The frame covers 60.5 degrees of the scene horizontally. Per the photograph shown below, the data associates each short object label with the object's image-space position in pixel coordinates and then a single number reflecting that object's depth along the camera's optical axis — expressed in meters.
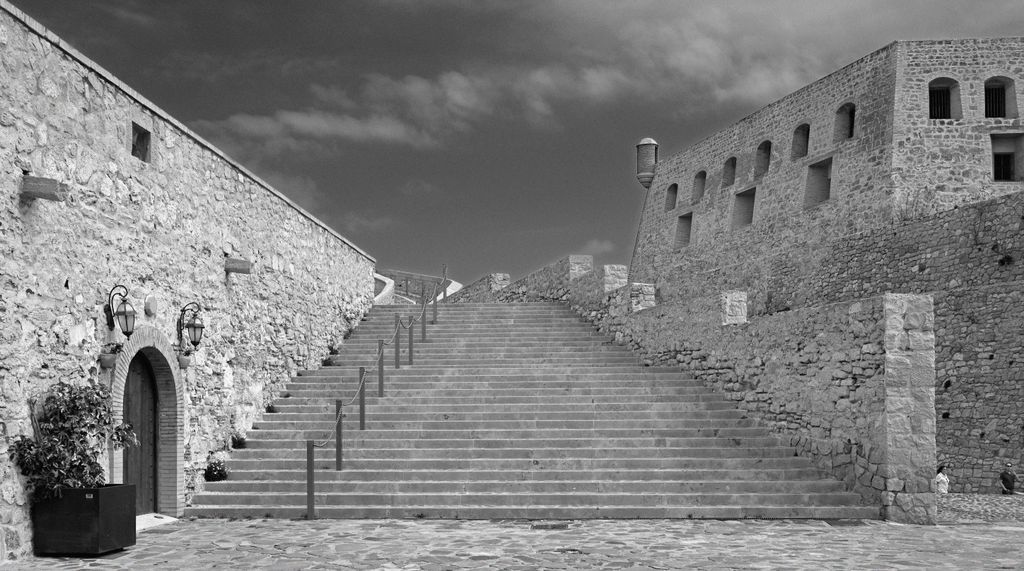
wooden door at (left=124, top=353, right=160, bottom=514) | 9.16
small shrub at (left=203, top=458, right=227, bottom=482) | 10.42
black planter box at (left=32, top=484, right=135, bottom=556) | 7.32
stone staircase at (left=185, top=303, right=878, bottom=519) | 9.80
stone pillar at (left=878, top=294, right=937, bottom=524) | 9.33
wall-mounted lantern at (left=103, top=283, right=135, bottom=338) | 8.32
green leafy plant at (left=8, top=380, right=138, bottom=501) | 7.22
